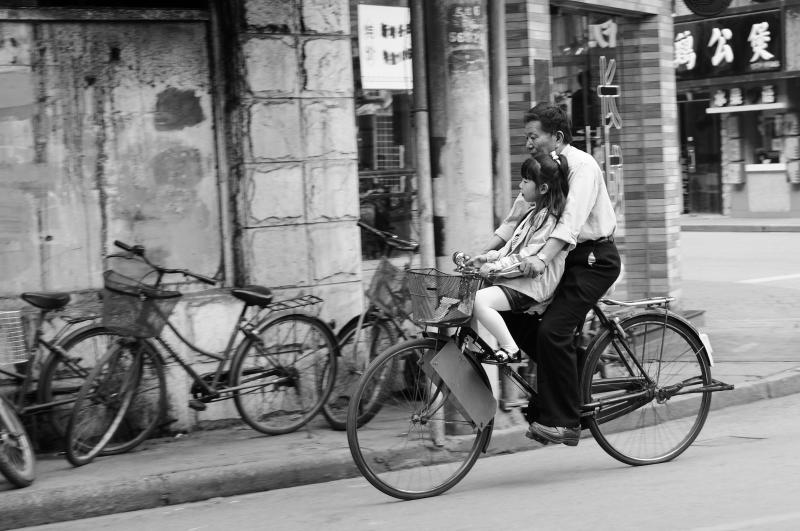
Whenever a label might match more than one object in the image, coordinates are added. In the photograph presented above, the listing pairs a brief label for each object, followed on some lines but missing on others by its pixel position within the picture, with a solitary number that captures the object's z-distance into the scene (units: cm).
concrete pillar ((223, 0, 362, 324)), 738
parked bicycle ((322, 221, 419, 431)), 720
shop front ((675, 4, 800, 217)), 2591
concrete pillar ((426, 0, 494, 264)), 689
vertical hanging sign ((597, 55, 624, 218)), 1059
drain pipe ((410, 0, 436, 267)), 665
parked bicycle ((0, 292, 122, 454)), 645
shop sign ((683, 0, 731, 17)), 1091
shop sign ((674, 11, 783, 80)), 2592
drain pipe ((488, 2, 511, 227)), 715
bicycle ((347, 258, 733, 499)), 555
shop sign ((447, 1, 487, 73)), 682
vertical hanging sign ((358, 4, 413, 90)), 808
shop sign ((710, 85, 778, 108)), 2625
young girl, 562
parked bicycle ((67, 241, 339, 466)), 646
